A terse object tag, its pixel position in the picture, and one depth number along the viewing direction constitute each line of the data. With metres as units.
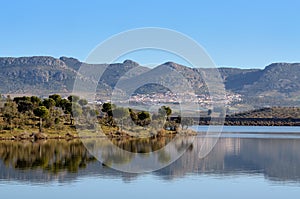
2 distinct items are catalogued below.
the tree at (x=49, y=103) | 107.79
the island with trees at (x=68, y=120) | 98.00
